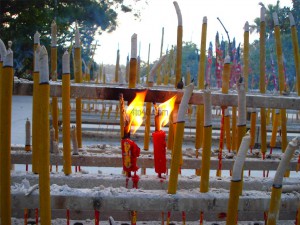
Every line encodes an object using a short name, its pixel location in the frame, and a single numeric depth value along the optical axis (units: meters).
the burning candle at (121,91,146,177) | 0.46
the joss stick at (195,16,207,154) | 0.71
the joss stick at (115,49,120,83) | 4.16
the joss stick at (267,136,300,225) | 0.32
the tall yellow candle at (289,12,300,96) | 0.70
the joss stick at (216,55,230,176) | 0.54
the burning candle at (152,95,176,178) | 0.48
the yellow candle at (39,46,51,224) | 0.33
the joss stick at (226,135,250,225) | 0.33
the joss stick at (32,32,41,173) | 0.43
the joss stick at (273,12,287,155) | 0.71
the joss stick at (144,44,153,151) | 0.73
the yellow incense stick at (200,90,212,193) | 0.38
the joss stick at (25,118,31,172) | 0.68
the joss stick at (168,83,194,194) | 0.38
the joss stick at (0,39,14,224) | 0.36
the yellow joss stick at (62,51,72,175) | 0.45
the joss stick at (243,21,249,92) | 0.72
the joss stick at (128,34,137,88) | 0.50
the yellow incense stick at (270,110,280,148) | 0.80
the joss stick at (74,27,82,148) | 0.67
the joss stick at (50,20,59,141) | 0.69
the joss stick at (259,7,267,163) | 0.70
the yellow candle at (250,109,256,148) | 0.78
